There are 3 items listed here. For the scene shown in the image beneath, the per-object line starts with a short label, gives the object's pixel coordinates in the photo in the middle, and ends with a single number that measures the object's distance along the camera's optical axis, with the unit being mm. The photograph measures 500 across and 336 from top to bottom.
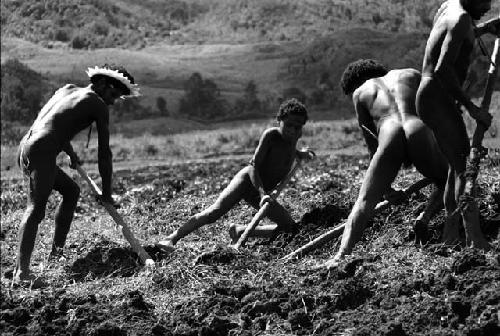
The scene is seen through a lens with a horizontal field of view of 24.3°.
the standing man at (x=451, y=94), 7430
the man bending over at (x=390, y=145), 7891
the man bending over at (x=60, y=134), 9469
